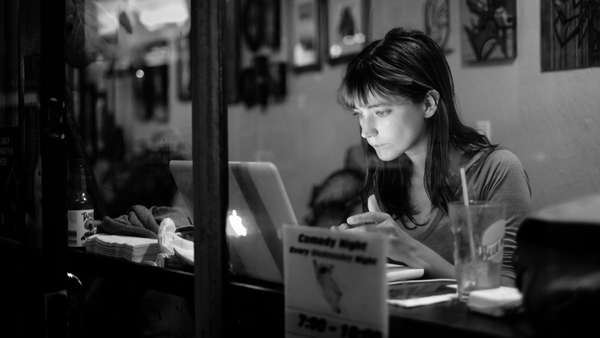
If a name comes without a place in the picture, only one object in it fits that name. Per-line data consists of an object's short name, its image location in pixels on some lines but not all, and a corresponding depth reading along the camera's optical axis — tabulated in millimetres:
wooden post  1176
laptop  1188
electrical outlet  2400
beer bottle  1756
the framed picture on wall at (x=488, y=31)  2256
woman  1646
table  847
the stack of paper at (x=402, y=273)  1203
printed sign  896
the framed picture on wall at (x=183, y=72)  3348
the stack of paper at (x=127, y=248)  1559
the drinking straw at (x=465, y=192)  999
